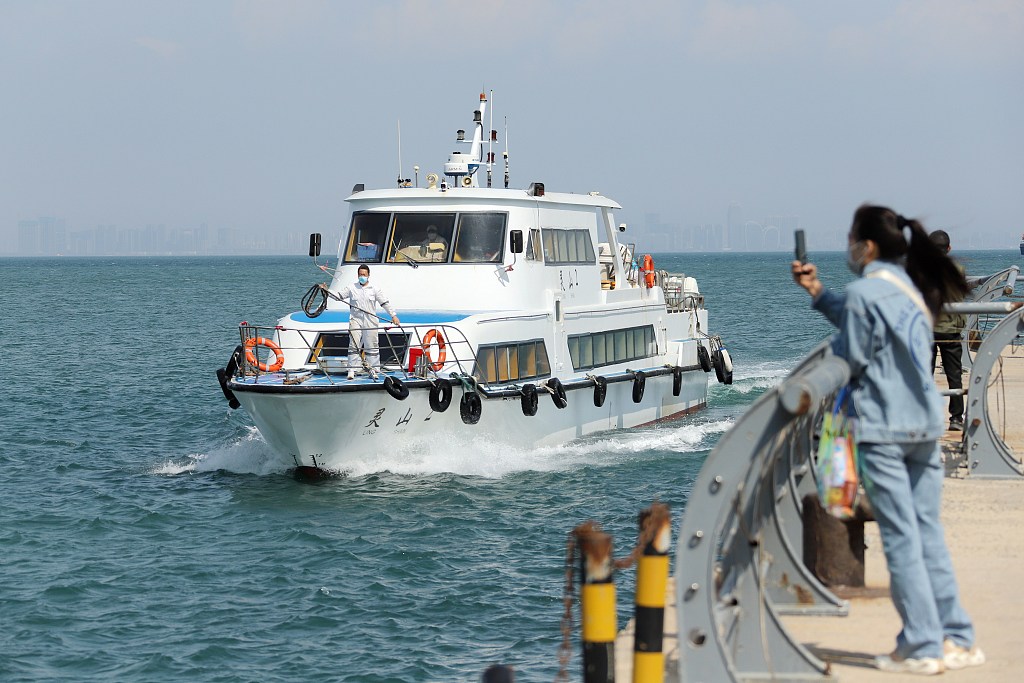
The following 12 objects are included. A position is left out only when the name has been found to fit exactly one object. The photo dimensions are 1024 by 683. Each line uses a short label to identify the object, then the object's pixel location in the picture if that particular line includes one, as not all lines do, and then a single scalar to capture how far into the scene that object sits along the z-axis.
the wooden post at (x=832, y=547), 14.40
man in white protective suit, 34.28
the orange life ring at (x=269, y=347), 34.16
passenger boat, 33.97
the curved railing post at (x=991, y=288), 36.50
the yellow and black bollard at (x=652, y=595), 10.91
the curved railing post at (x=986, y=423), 21.87
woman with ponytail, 11.41
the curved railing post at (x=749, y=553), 10.45
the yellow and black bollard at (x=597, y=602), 10.82
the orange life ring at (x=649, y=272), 49.41
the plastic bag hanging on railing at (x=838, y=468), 11.06
